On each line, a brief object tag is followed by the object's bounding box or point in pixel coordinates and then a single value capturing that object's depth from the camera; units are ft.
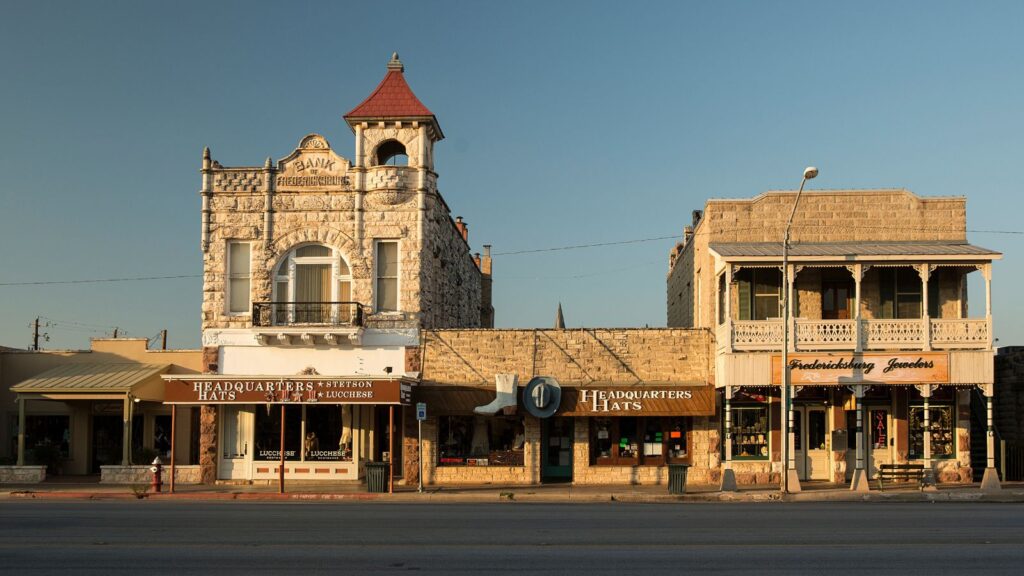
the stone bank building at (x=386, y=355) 100.17
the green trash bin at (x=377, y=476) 93.61
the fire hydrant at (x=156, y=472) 92.07
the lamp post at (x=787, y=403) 87.76
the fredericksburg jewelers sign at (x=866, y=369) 92.61
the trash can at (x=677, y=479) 89.61
